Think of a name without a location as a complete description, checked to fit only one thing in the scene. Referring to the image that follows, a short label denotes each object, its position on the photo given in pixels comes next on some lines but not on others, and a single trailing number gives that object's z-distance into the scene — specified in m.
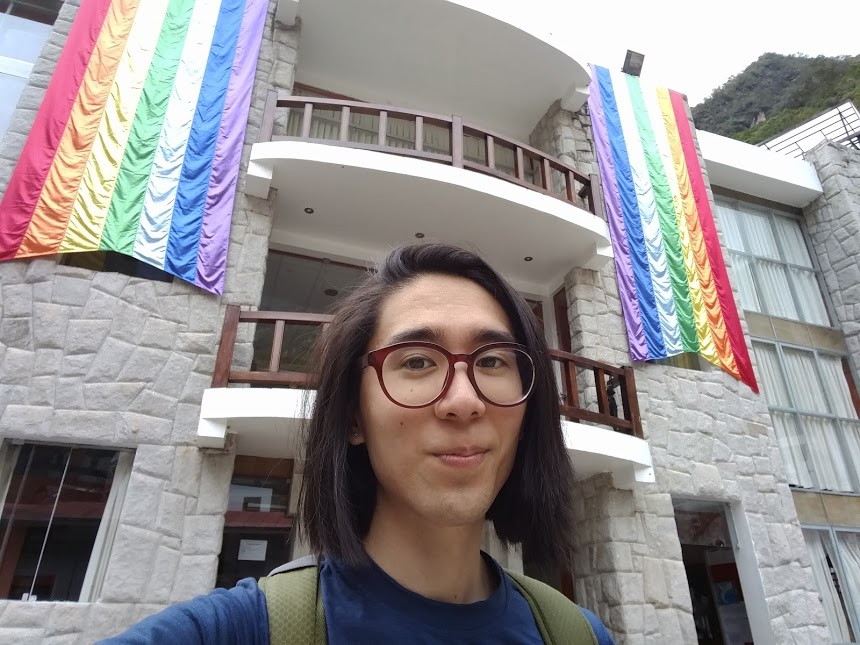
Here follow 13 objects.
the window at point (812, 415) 8.60
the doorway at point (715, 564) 6.92
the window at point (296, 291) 7.71
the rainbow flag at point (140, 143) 5.46
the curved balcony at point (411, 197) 6.31
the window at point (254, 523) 5.77
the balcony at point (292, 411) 4.91
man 1.11
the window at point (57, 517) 4.48
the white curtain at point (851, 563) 7.66
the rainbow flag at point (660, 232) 7.70
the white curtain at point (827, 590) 7.33
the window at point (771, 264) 10.20
